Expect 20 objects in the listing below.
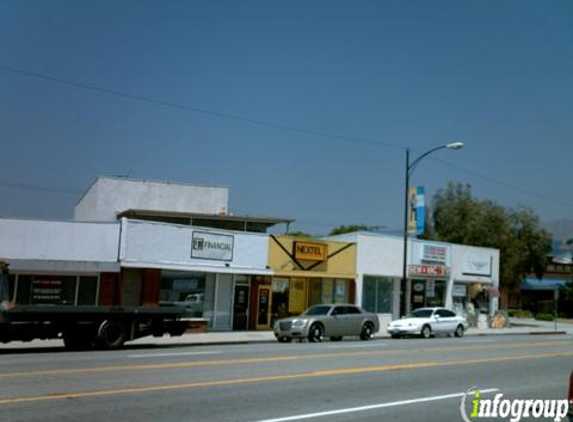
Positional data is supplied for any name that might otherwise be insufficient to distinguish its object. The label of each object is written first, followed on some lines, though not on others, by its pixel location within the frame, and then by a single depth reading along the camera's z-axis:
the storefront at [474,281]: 42.28
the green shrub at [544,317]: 57.78
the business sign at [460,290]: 42.14
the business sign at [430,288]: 40.44
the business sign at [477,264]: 42.81
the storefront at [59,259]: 26.30
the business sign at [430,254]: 39.19
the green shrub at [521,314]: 61.54
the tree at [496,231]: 59.22
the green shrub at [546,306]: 68.69
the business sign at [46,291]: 26.72
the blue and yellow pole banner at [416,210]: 36.38
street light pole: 33.34
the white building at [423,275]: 36.50
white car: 30.53
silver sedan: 25.55
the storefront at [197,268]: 28.02
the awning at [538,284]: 71.88
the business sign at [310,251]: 33.09
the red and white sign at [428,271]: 38.72
